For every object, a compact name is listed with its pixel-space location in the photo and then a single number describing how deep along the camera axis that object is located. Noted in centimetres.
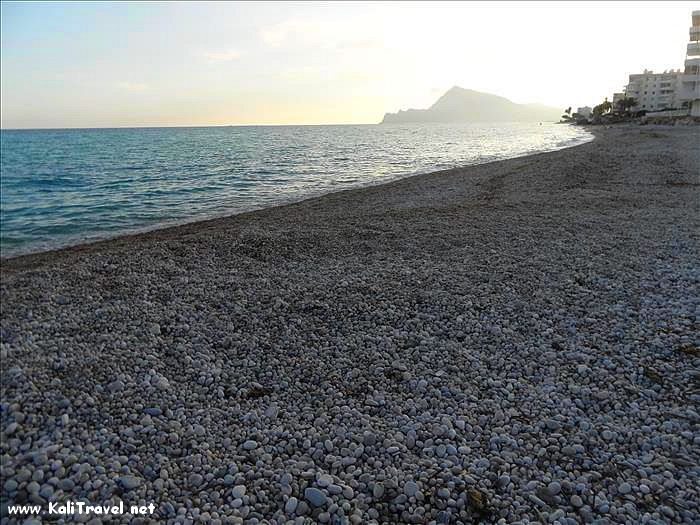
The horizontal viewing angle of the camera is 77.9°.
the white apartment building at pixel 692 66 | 8256
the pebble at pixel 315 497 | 350
